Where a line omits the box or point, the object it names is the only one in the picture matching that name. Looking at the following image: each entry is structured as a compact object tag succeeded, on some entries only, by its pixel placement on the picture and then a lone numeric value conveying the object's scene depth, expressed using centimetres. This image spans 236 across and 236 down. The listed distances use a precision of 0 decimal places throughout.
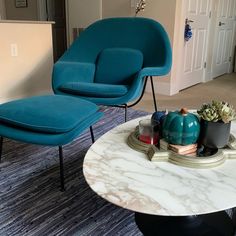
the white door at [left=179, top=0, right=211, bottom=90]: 390
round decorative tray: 94
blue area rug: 127
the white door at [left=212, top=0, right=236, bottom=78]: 473
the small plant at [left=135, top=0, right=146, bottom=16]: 354
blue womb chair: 211
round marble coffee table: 77
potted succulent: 102
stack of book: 100
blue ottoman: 139
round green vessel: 102
